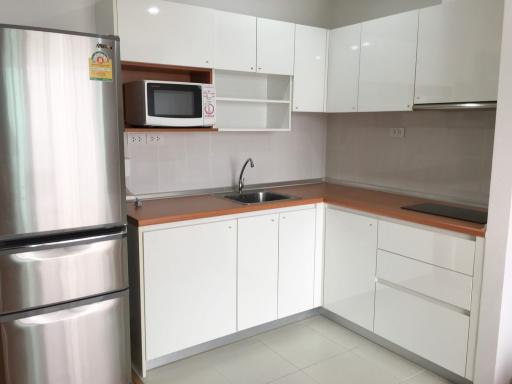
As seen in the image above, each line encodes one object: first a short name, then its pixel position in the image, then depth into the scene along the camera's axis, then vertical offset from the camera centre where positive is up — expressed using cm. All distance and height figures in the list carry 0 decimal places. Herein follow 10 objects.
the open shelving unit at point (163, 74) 265 +34
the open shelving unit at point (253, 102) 325 +19
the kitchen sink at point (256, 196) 331 -51
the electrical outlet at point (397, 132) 329 -1
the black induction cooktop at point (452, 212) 248 -48
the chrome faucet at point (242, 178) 323 -37
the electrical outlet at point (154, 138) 297 -7
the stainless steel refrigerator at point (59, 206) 186 -35
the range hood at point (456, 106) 246 +14
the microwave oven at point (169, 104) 256 +14
